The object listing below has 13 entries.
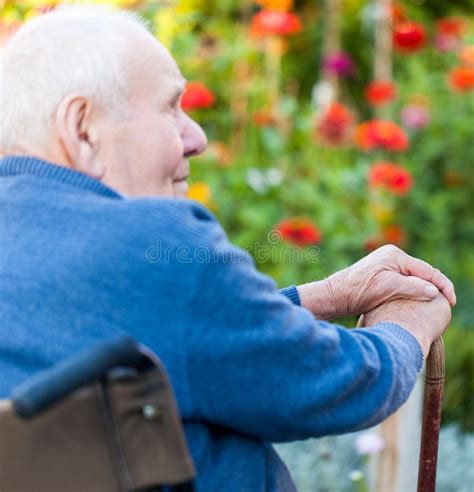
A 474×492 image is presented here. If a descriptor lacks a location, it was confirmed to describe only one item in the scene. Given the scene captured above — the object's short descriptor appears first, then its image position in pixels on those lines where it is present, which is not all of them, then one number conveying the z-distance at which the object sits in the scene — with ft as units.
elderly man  7.84
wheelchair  7.33
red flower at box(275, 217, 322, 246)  24.44
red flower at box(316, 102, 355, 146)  27.60
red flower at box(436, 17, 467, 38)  33.61
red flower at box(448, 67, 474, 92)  28.28
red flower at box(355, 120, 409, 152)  26.39
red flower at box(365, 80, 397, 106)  28.53
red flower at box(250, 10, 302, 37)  28.60
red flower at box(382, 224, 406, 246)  27.67
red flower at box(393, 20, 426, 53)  31.74
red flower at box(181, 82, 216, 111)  26.43
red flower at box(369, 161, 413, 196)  25.36
